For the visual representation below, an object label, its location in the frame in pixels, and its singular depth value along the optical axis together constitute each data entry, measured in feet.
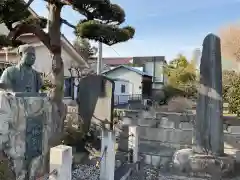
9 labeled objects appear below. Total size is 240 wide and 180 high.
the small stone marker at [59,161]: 7.20
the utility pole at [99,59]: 34.11
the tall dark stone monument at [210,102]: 17.60
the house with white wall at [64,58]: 36.23
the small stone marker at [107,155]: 12.33
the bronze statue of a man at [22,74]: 9.02
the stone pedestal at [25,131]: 8.14
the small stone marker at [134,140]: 17.46
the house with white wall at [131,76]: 72.23
